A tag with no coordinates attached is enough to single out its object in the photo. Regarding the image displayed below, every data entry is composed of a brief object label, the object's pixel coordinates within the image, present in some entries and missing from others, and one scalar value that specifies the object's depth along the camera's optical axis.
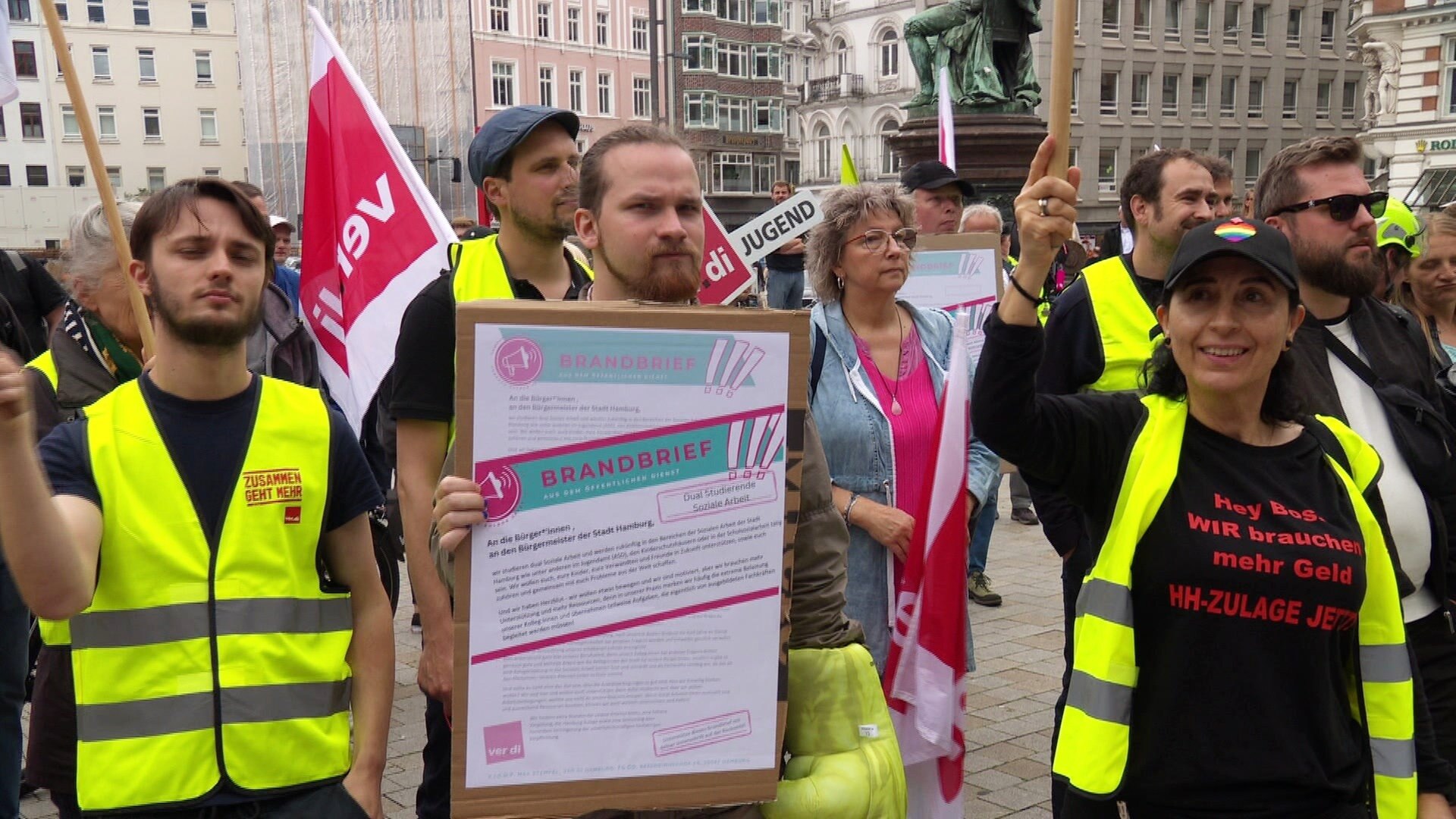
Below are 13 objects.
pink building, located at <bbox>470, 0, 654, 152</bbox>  59.19
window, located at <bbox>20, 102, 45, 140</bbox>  60.38
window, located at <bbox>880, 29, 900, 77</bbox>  61.66
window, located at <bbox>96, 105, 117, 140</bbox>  63.97
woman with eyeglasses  4.07
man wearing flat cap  3.17
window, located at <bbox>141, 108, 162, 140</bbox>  65.75
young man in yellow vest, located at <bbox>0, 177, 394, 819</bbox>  2.35
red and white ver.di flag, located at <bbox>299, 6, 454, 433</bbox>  4.55
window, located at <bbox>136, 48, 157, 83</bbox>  66.00
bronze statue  13.72
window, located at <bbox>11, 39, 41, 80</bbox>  58.72
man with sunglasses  3.07
